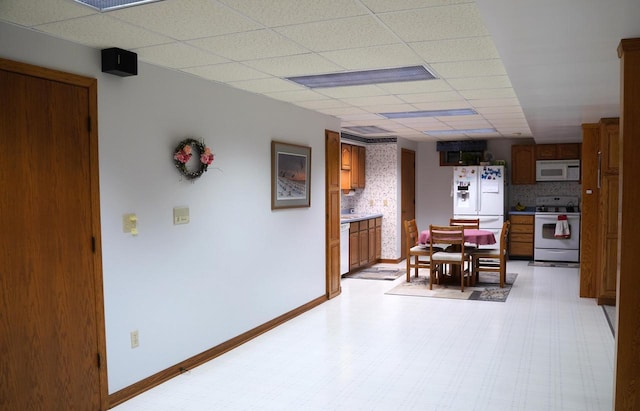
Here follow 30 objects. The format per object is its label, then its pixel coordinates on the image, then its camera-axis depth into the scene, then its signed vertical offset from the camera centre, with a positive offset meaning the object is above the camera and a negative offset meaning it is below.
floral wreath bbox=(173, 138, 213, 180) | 3.81 +0.28
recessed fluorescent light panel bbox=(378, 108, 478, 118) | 6.00 +0.93
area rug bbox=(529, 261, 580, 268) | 8.87 -1.28
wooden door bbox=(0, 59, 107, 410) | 2.74 -0.29
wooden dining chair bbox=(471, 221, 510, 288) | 6.89 -0.89
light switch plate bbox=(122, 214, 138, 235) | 3.42 -0.20
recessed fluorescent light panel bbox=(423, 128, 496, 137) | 8.03 +0.96
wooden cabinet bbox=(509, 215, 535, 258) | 9.45 -0.82
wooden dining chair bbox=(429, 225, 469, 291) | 6.80 -0.72
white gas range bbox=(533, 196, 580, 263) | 8.95 -0.80
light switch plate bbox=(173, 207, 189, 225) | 3.87 -0.17
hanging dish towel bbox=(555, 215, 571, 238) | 8.89 -0.63
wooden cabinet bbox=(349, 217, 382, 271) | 8.08 -0.84
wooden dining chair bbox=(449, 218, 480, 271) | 8.37 -0.52
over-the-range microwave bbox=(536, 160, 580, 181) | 9.43 +0.37
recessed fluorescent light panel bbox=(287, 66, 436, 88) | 3.97 +0.92
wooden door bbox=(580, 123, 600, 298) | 6.19 -0.15
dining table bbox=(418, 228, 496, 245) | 7.06 -0.64
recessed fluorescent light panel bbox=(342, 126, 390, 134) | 7.65 +0.95
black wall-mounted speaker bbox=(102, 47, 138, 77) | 3.19 +0.82
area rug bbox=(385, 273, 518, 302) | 6.53 -1.32
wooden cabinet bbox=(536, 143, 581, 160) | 9.48 +0.72
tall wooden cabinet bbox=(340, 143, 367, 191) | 8.58 +0.42
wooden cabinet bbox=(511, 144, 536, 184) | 9.76 +0.52
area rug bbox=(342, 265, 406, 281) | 7.94 -1.30
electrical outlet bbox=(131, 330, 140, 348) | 3.50 -0.99
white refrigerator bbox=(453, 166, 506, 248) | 9.45 -0.06
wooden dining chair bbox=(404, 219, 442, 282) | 7.23 -0.83
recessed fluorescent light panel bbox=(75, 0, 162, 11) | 2.46 +0.91
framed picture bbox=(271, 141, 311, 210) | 5.13 +0.17
